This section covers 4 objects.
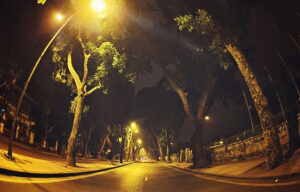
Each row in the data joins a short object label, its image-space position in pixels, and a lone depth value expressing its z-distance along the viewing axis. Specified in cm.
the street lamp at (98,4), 1229
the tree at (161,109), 3509
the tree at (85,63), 1588
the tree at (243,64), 1057
